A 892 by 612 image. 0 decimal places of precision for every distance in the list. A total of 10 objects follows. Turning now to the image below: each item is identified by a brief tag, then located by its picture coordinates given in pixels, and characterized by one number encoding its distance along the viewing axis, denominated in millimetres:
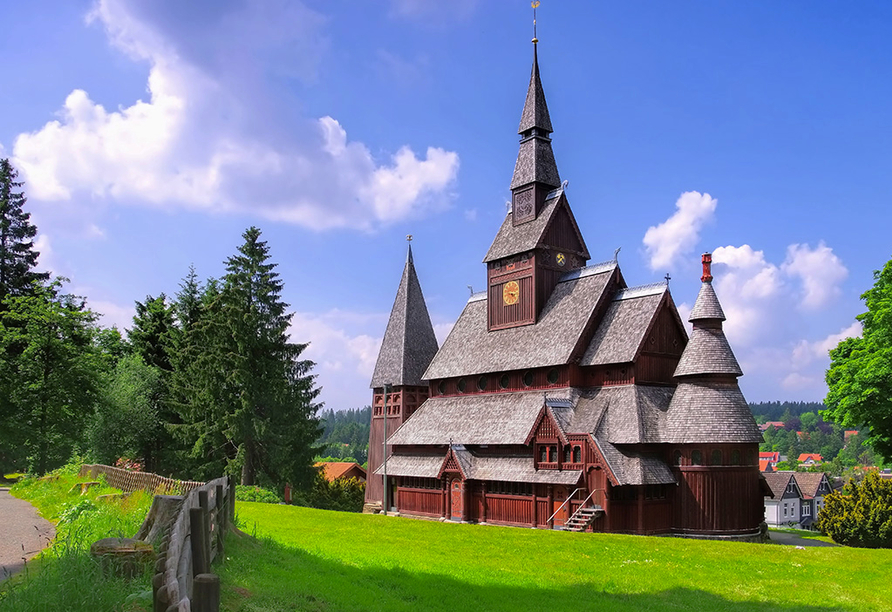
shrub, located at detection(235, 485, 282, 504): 39344
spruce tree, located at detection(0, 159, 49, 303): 49406
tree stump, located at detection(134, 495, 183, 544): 11180
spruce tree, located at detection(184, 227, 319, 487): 45000
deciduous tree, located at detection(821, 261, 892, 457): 34469
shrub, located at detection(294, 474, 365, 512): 55722
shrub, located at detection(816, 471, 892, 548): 30984
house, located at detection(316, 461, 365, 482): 76431
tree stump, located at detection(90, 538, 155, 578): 9148
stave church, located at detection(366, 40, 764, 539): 32469
